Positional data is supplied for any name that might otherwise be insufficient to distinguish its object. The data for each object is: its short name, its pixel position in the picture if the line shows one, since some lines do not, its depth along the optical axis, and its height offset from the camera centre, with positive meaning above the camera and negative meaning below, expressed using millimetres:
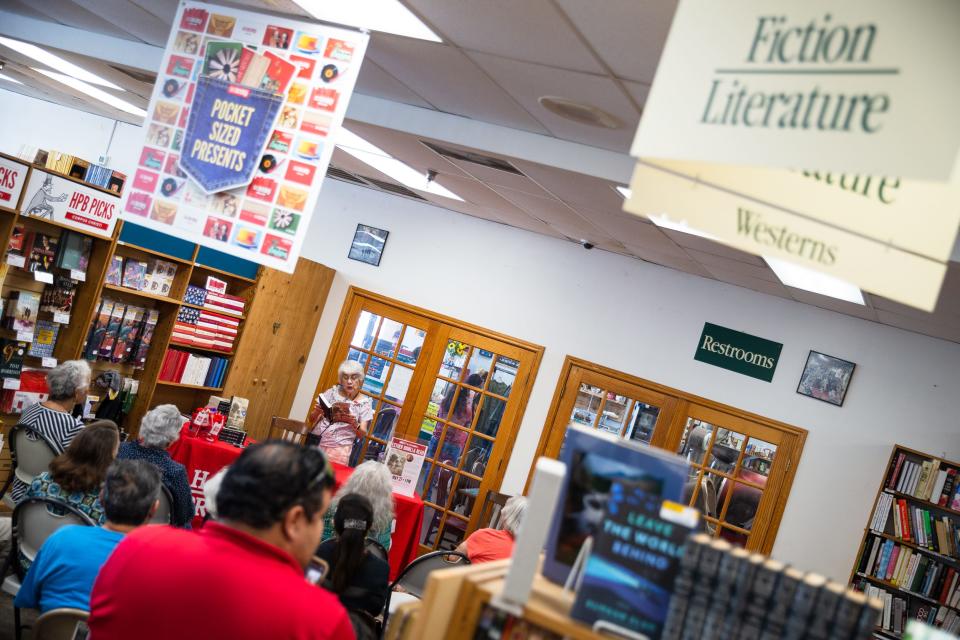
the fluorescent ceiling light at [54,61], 7340 +1222
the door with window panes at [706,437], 7602 -275
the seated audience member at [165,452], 4457 -1121
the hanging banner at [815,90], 1611 +684
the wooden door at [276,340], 8312 -624
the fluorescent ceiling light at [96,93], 8805 +1265
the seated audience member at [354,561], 3609 -1064
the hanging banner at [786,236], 1960 +457
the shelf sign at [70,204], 5738 +33
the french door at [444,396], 8570 -654
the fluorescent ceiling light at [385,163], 6895 +1219
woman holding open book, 7020 -930
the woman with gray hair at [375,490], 4305 -889
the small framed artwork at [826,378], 7473 +629
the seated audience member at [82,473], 3832 -1119
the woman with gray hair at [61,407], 4801 -1128
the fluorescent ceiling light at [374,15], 3810 +1273
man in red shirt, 1729 -623
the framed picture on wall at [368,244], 9305 +629
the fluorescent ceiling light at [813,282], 6109 +1186
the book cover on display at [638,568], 1913 -382
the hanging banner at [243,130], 3783 +576
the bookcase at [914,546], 6652 -498
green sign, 7727 +636
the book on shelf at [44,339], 6191 -970
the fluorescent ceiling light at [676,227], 5734 +1153
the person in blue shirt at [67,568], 2867 -1161
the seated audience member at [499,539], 5061 -1112
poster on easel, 6445 -1056
